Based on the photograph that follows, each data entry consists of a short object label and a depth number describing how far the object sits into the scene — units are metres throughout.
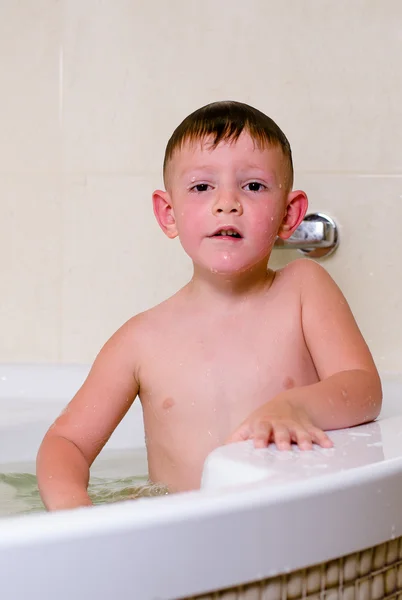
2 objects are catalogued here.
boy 1.42
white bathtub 0.99
